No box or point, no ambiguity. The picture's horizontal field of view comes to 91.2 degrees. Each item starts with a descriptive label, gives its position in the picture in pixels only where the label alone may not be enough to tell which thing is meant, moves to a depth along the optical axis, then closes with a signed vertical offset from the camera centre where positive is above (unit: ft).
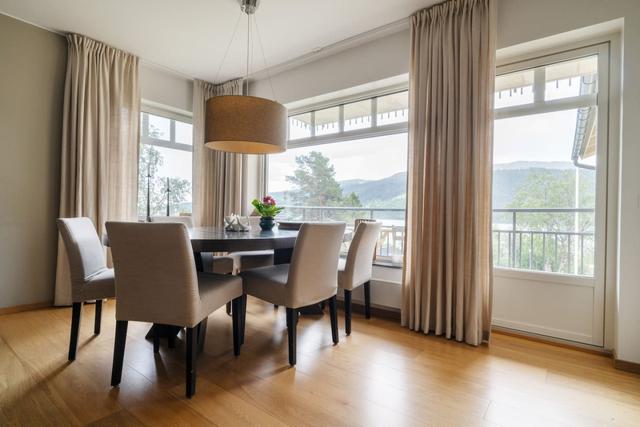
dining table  5.44 -0.59
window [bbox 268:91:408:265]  10.84 +1.74
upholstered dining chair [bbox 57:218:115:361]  6.32 -1.46
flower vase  8.37 -0.35
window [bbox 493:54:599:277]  7.43 +1.20
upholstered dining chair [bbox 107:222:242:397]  4.86 -1.19
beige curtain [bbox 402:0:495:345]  7.56 +1.05
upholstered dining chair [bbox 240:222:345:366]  6.11 -1.42
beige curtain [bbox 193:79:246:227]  13.41 +1.52
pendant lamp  7.00 +2.04
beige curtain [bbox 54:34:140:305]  9.93 +2.33
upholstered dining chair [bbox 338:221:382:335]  7.93 -1.32
